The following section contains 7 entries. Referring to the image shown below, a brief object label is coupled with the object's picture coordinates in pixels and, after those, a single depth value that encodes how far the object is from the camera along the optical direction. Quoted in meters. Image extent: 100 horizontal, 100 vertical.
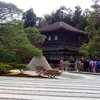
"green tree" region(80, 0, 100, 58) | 26.12
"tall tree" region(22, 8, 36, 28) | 53.47
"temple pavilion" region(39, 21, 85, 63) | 36.25
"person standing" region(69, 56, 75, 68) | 23.31
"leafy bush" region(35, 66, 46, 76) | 16.27
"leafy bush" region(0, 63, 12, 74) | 16.03
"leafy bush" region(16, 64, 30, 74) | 16.06
